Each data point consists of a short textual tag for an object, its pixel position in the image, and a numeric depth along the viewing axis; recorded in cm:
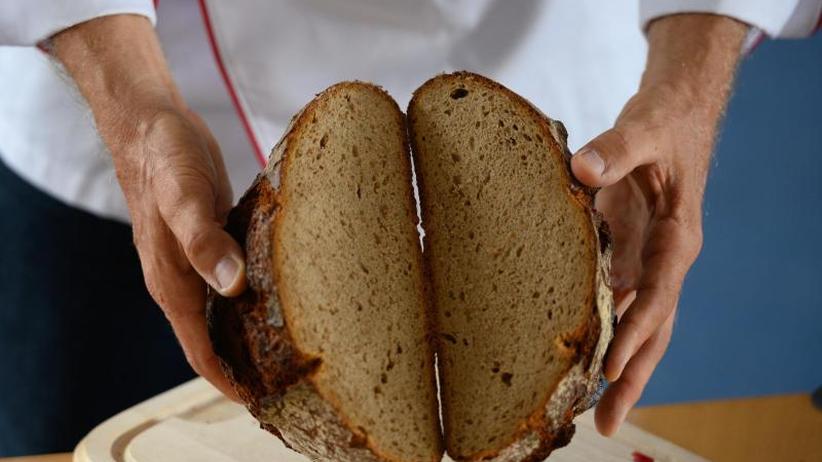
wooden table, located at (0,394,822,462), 193
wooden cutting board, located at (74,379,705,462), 180
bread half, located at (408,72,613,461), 148
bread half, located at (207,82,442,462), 141
